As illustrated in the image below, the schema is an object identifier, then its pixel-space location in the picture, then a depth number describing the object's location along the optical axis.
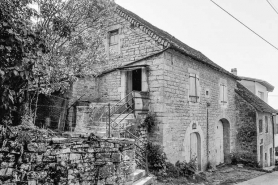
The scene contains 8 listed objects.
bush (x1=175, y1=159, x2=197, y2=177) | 10.01
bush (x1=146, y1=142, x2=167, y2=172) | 9.16
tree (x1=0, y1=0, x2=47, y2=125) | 3.44
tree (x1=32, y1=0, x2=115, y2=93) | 7.39
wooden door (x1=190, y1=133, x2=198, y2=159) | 11.55
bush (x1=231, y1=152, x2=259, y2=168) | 15.31
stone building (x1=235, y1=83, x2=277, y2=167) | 15.79
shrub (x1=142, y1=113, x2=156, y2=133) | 9.78
